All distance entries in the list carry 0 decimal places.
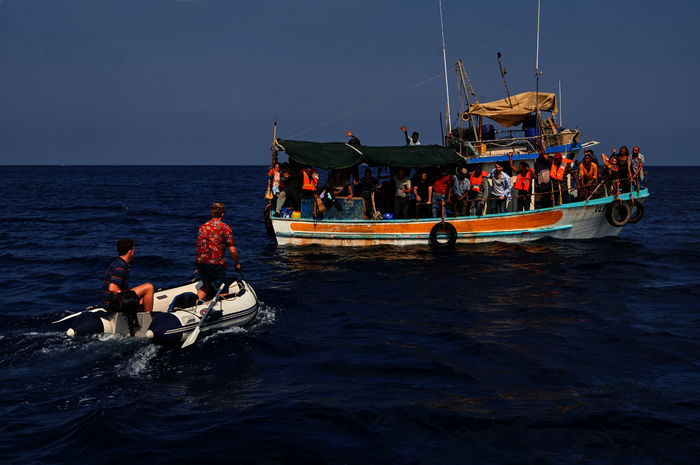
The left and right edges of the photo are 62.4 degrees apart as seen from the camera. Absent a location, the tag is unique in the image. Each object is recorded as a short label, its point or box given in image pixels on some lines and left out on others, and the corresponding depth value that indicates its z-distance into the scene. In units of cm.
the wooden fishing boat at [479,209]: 1862
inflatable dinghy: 915
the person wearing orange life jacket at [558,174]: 1830
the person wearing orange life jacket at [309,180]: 1888
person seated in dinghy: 897
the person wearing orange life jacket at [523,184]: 1852
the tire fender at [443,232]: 1846
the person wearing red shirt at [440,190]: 1911
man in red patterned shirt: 988
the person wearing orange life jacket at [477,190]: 1862
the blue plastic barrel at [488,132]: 2053
